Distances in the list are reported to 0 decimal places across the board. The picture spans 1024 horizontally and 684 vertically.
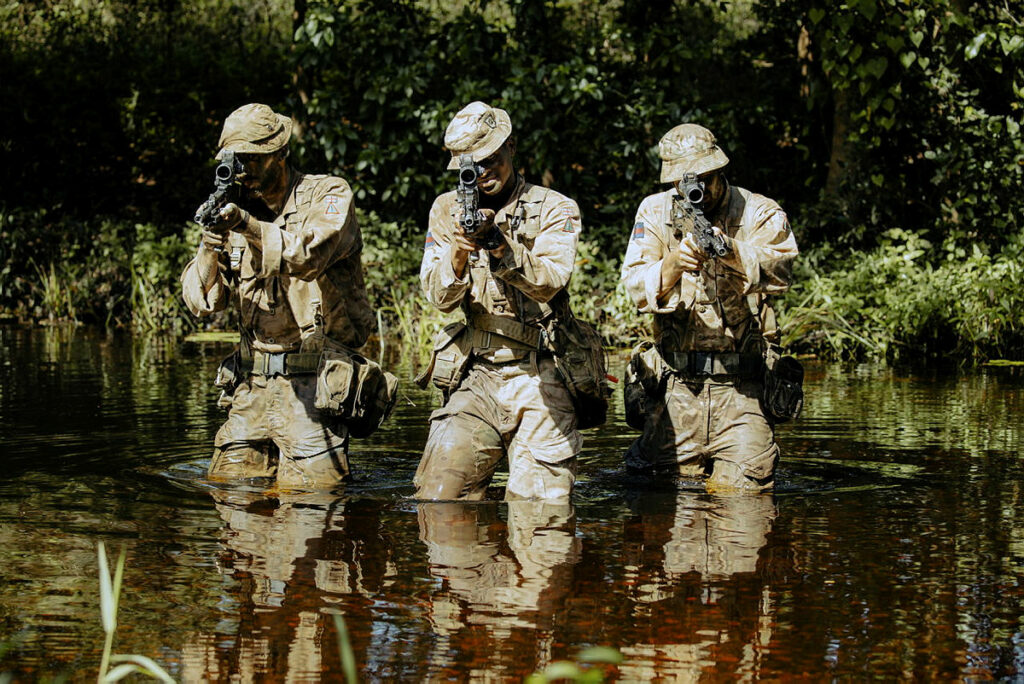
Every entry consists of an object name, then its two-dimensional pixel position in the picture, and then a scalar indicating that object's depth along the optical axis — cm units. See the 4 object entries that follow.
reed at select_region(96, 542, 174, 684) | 541
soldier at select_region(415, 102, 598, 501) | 1210
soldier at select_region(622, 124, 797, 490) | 1290
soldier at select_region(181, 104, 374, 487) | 1305
